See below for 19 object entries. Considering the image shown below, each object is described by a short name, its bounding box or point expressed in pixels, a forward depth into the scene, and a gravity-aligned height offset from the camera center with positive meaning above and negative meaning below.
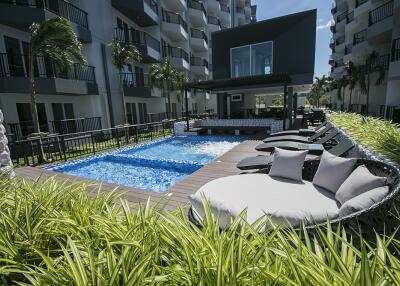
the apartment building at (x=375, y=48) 16.59 +5.46
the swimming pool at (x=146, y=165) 7.97 -2.30
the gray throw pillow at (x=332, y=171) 3.33 -1.10
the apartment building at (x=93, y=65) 11.38 +3.36
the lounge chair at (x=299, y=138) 7.98 -1.27
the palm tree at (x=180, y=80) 20.42 +2.77
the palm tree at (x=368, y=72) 20.48 +2.76
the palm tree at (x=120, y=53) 14.26 +3.88
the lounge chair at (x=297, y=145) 6.30 -1.31
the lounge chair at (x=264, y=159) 4.96 -1.32
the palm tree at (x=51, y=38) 8.45 +3.02
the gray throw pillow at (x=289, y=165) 4.09 -1.16
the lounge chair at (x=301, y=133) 9.51 -1.28
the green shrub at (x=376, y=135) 4.12 -0.85
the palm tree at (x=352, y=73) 24.56 +3.13
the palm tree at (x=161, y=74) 17.95 +3.10
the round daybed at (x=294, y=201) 2.26 -1.40
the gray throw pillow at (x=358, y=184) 2.63 -1.05
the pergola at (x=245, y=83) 13.69 +1.68
